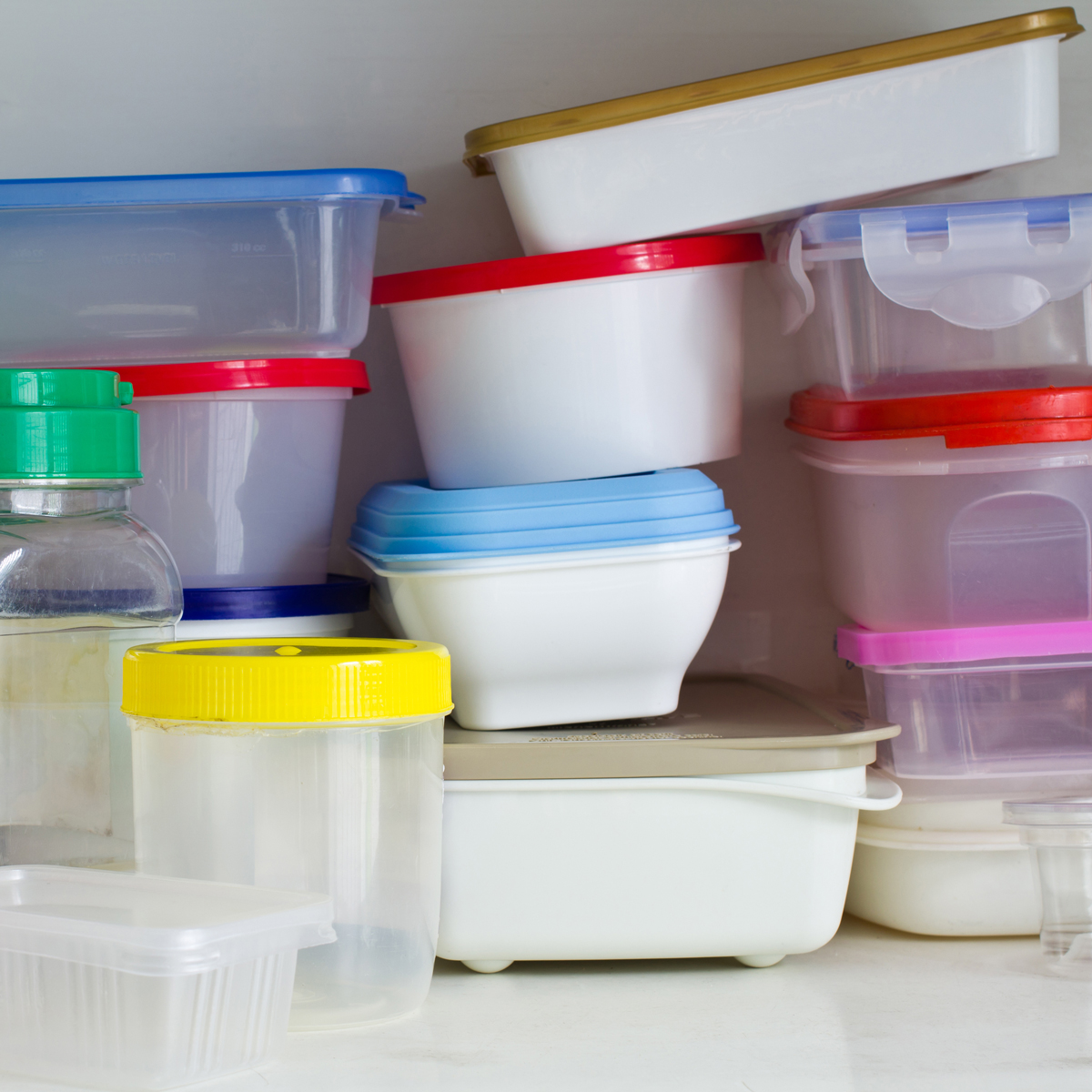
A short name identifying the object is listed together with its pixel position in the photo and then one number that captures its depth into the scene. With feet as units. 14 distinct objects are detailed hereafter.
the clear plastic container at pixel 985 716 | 5.59
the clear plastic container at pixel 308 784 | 5.23
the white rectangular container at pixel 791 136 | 5.56
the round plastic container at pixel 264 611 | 5.61
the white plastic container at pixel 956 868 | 5.58
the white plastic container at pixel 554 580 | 5.51
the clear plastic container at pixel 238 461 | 5.64
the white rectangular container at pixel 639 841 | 5.46
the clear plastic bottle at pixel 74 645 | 5.46
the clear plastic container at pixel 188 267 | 5.60
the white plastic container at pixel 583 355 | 5.61
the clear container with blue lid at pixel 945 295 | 5.52
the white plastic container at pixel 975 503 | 5.52
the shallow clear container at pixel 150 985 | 5.10
